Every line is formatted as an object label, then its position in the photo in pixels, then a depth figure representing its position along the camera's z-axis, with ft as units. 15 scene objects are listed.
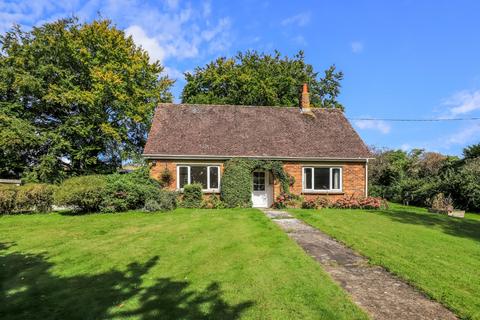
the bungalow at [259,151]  56.49
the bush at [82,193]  45.00
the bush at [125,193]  46.83
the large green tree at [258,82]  92.58
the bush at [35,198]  46.75
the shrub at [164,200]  49.01
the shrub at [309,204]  55.62
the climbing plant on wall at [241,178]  54.95
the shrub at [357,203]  56.80
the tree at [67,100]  70.90
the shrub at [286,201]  55.17
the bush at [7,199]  45.68
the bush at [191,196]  53.31
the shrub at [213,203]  54.34
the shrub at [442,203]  56.24
